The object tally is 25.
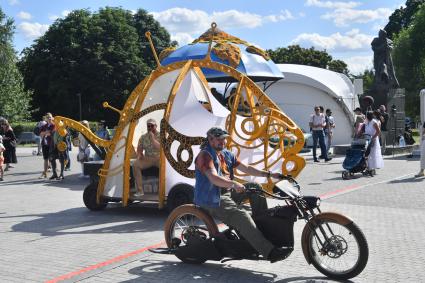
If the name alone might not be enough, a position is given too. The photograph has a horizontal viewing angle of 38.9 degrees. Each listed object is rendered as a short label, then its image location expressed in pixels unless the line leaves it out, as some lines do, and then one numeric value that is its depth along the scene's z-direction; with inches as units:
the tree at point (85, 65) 1951.3
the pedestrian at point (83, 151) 645.3
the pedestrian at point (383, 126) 860.0
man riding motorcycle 238.7
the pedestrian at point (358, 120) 633.6
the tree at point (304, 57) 2664.9
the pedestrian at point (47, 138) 633.6
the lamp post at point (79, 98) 1874.3
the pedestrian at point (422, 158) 587.9
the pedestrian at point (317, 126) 757.9
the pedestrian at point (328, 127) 848.9
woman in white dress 614.9
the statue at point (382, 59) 1036.5
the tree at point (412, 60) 2116.1
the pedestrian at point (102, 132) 635.9
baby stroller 604.4
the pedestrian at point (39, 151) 1040.8
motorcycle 233.8
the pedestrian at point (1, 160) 637.3
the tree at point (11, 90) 1840.6
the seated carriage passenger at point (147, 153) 398.3
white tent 1360.7
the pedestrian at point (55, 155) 620.8
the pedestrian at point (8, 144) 728.2
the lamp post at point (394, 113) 988.1
